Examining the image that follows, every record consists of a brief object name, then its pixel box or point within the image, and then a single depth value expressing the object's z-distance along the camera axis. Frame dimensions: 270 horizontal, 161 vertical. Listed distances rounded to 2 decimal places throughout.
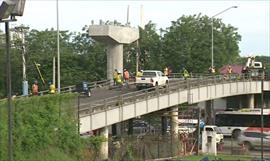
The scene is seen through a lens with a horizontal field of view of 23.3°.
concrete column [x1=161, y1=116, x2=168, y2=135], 56.64
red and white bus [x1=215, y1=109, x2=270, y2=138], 60.50
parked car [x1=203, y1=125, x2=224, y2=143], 53.73
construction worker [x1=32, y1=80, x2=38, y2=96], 41.16
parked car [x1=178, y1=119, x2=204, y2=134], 60.23
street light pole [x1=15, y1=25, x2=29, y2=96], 62.03
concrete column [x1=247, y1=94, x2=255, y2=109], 77.07
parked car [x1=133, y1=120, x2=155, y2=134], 66.96
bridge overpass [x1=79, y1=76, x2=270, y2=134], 39.75
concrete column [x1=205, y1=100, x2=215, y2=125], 73.50
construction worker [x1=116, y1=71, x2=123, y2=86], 54.81
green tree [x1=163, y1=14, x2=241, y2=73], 99.19
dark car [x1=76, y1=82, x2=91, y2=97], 47.66
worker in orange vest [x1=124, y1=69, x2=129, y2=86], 56.33
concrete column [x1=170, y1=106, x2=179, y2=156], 55.25
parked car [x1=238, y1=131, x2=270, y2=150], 53.94
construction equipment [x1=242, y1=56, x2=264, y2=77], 73.62
